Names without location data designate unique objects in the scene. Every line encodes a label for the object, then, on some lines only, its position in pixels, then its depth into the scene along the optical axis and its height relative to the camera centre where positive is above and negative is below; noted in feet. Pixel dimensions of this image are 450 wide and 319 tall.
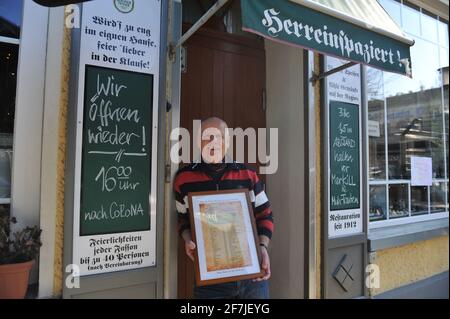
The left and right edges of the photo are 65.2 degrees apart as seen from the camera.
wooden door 9.75 +2.89
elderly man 7.47 -0.03
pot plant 6.11 -1.35
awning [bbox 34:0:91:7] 5.76 +2.93
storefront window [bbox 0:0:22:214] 6.94 +2.02
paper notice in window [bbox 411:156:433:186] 13.79 +0.46
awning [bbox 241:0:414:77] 6.42 +3.11
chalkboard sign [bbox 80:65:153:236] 7.06 +0.61
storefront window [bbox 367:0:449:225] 12.43 +2.24
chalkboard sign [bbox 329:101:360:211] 10.44 +0.79
